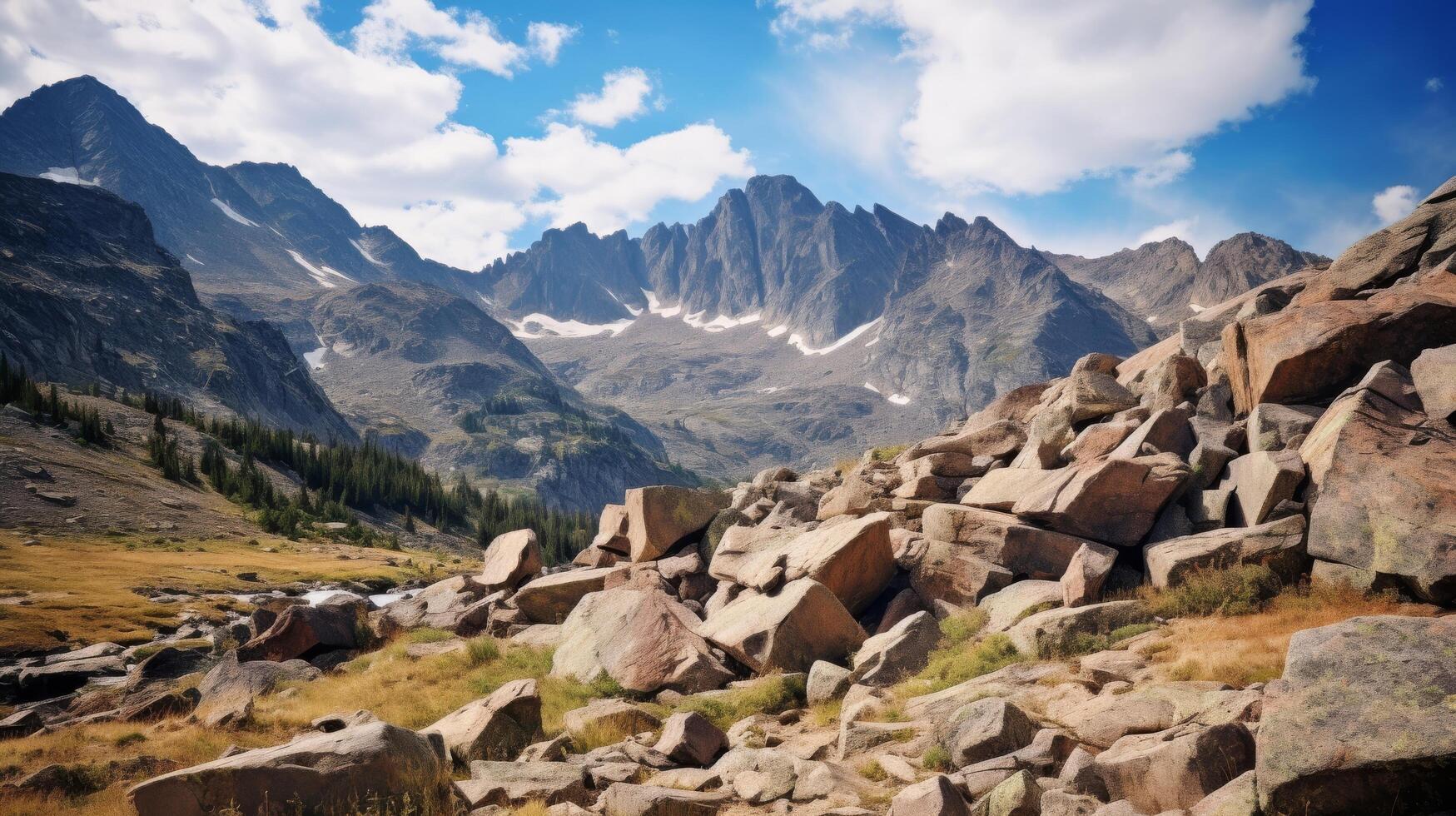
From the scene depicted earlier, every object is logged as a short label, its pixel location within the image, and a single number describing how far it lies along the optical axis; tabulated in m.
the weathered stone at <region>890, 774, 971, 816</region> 9.68
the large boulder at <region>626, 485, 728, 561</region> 31.05
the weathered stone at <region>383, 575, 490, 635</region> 31.09
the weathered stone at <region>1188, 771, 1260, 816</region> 8.41
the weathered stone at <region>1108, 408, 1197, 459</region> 22.30
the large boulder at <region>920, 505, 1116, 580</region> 21.28
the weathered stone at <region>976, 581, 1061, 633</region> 18.94
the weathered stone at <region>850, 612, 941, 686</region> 18.12
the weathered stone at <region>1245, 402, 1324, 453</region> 19.95
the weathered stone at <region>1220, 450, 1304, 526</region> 17.88
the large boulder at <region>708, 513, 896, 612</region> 21.88
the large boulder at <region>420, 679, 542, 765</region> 15.14
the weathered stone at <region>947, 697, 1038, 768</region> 11.79
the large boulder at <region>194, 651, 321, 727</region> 19.42
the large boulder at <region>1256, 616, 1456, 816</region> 7.87
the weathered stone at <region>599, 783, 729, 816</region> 11.36
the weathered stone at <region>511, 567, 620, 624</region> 29.88
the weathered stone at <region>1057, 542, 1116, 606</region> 18.11
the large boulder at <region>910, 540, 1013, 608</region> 21.36
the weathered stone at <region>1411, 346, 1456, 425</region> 17.58
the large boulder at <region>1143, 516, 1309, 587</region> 16.64
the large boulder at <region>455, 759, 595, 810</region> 12.12
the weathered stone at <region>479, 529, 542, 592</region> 34.75
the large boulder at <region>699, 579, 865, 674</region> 19.77
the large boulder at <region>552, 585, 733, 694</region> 20.11
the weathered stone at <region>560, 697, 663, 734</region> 16.89
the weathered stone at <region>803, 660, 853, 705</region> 17.66
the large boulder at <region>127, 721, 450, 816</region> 10.45
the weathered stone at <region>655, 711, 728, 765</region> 14.73
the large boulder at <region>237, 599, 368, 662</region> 27.33
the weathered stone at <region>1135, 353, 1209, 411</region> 25.19
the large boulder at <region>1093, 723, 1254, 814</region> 9.33
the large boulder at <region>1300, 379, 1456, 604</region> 14.12
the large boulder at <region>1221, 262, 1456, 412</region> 20.25
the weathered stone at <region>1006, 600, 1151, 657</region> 16.48
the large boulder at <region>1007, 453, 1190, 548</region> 20.47
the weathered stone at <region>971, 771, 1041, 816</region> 9.74
